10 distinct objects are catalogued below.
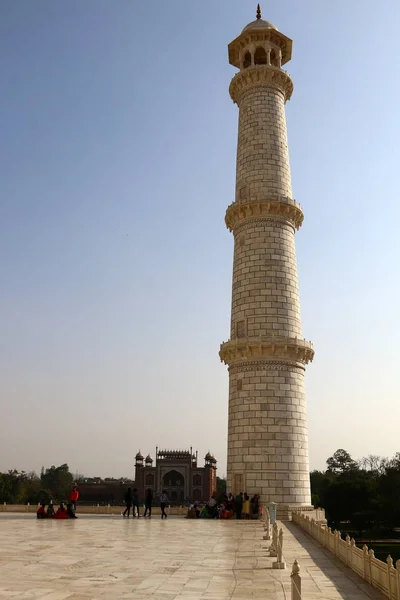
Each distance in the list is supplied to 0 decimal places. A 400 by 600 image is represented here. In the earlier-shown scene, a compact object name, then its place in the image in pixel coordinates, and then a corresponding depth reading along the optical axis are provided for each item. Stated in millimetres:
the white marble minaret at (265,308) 24547
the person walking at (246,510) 23391
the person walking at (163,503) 24297
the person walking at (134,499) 25266
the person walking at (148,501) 24938
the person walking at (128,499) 24906
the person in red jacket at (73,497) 24062
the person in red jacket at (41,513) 23531
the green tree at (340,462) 93438
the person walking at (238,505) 23562
